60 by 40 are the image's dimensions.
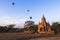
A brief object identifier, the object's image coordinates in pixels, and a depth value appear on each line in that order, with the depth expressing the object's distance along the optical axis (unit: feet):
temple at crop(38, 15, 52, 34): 55.60
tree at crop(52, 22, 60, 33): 64.49
